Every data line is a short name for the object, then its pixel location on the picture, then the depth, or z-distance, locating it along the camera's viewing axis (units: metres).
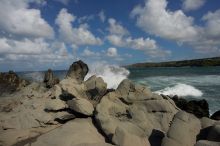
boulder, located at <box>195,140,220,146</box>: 3.26
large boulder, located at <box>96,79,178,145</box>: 4.26
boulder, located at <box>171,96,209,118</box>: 5.92
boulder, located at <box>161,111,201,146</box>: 3.71
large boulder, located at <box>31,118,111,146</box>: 3.92
